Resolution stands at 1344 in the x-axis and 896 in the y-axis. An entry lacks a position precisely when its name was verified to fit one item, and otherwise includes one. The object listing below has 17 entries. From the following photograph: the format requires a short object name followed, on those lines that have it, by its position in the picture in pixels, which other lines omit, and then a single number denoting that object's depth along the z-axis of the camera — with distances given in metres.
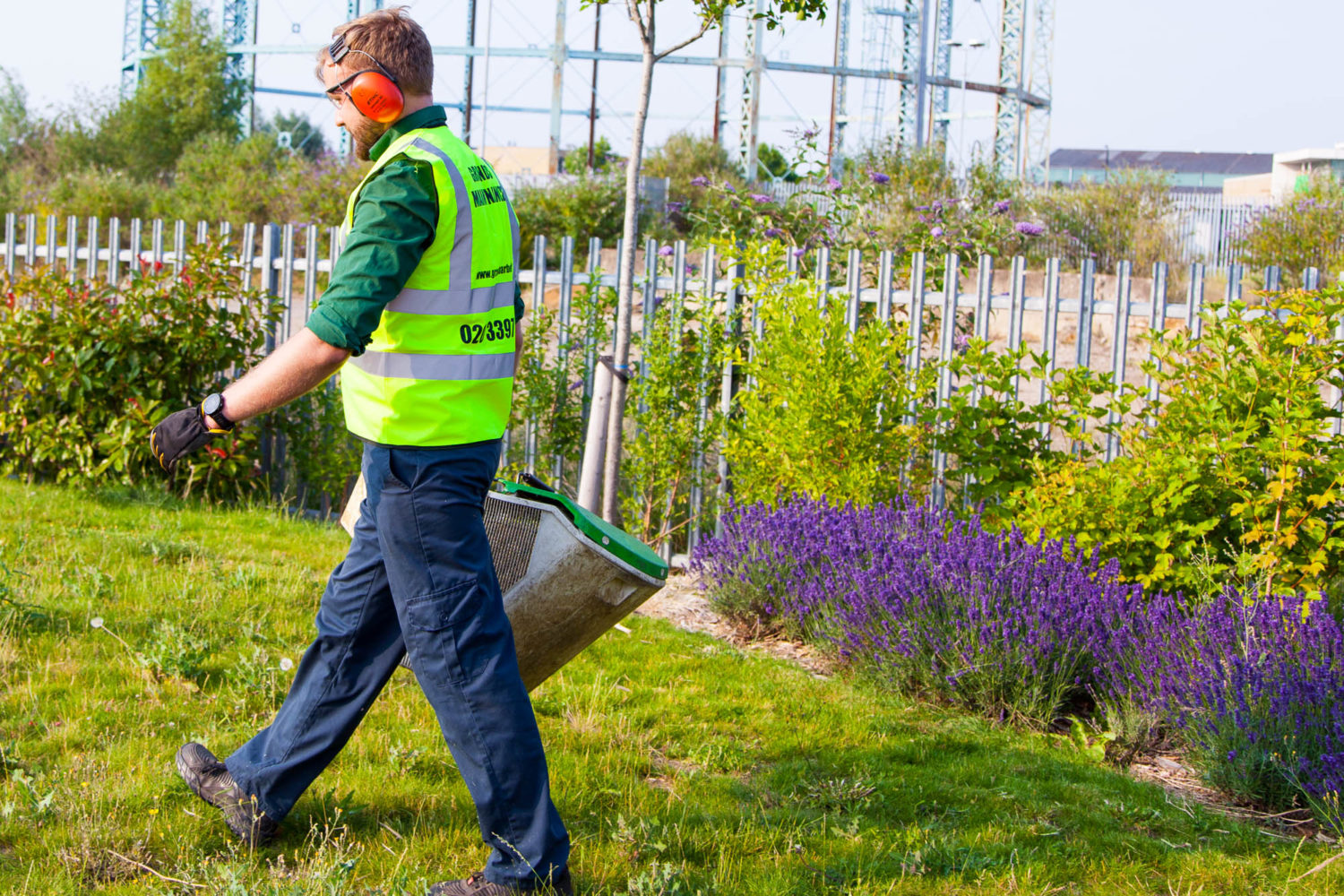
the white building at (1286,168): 66.75
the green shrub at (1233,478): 8.45
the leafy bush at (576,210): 33.47
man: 4.73
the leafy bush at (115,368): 13.22
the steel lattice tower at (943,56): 65.32
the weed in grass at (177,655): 7.56
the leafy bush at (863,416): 10.14
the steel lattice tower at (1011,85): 67.50
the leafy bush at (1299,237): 27.03
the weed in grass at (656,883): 5.00
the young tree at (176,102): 50.81
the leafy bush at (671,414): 12.23
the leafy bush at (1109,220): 30.23
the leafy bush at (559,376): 12.84
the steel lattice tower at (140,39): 60.74
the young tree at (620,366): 10.41
